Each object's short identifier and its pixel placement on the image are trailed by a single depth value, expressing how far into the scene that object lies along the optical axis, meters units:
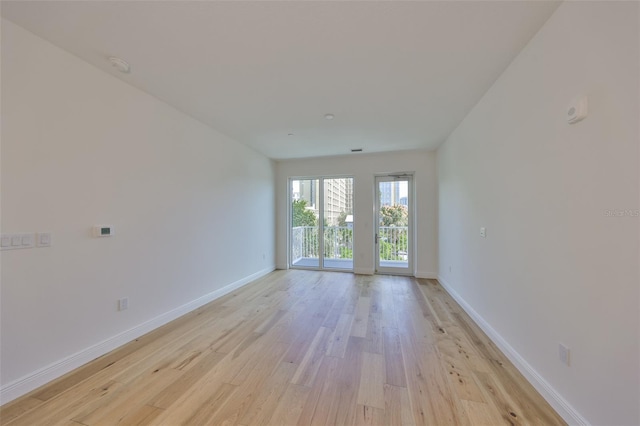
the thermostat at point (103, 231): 2.13
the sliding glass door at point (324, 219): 5.51
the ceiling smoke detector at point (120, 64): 2.01
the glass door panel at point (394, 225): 5.18
